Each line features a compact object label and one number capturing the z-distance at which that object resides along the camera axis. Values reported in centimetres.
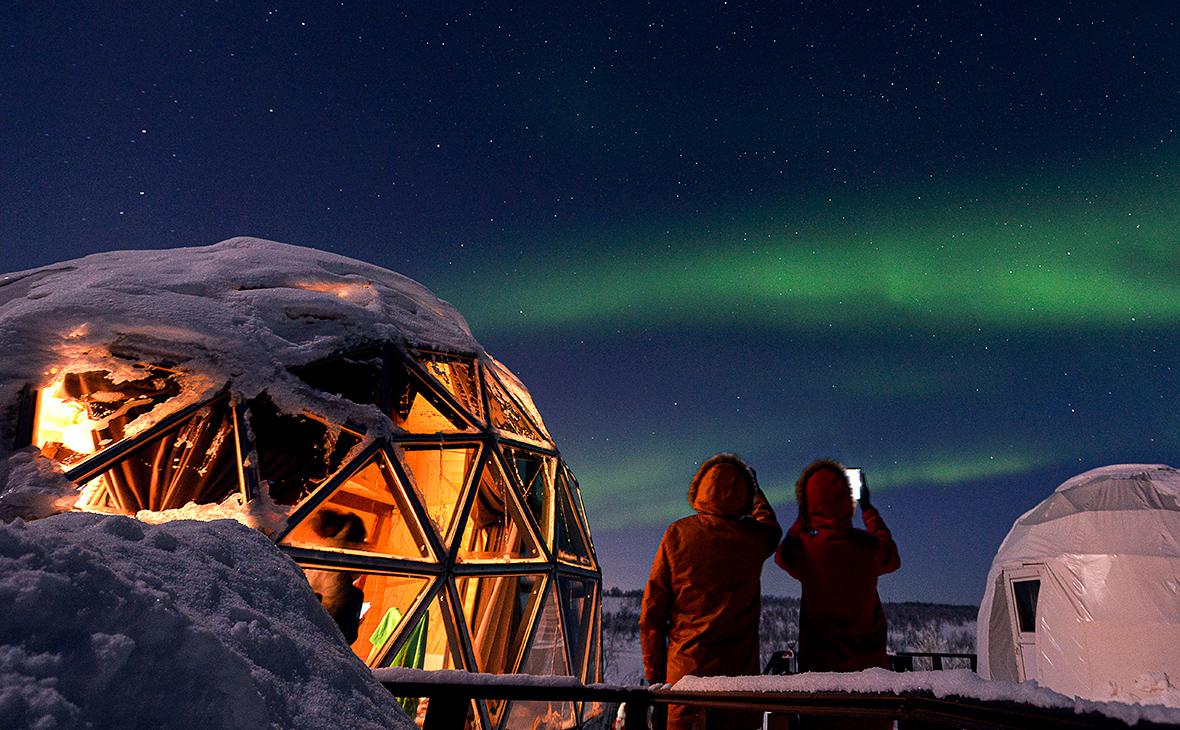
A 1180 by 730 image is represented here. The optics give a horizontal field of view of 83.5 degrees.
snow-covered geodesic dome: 480
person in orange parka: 327
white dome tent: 890
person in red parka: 328
